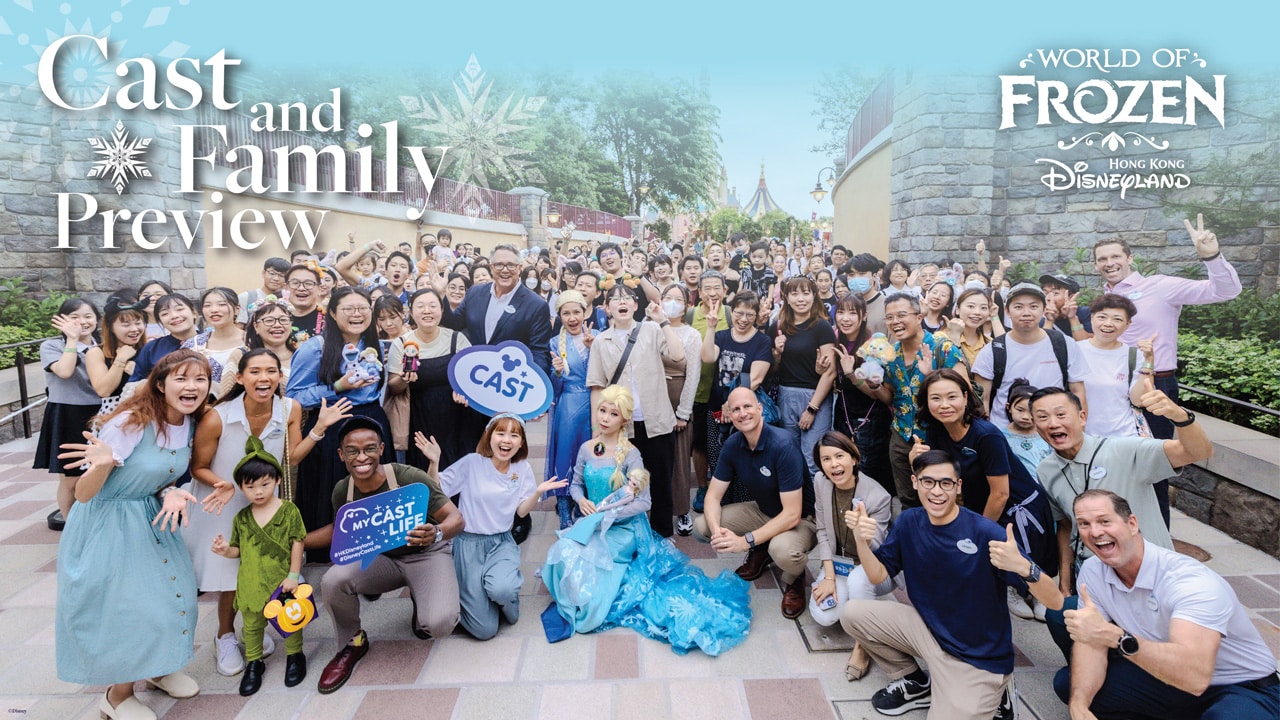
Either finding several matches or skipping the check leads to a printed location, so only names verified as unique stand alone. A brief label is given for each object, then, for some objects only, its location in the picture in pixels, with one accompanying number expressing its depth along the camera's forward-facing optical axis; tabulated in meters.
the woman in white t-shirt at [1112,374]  3.65
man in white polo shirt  2.31
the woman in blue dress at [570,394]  4.55
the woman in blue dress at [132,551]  2.68
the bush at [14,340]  7.83
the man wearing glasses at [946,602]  2.64
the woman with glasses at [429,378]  4.11
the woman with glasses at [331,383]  3.79
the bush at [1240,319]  6.69
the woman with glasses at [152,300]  4.80
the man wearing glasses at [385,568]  3.19
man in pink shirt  4.15
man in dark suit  4.79
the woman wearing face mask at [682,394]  4.56
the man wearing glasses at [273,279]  5.67
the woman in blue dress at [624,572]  3.39
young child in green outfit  3.04
